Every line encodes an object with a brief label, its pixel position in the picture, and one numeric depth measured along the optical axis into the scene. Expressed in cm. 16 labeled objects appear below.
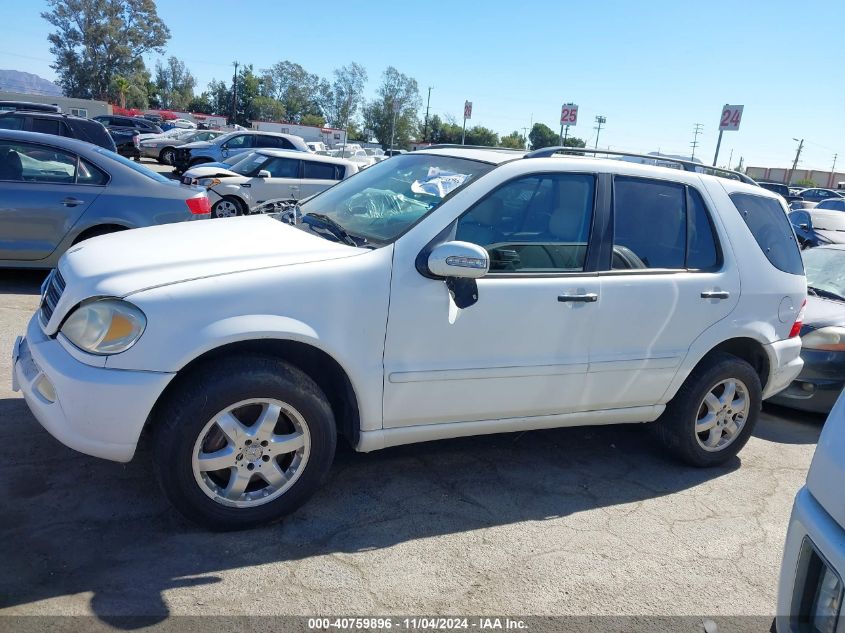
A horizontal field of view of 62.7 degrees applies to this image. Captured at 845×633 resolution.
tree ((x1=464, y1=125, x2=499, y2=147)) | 6768
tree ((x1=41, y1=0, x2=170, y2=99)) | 8300
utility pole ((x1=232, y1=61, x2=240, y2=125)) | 8188
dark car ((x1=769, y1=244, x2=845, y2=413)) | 570
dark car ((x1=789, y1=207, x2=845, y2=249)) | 1091
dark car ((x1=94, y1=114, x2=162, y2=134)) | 3344
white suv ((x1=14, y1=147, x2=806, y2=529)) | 295
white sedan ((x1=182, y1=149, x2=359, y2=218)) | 1252
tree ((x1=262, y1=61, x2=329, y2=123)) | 10362
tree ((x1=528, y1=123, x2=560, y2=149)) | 7356
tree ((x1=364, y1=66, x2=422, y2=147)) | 7725
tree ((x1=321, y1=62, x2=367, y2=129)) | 9138
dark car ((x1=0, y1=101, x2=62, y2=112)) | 1994
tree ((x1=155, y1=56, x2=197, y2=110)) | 11375
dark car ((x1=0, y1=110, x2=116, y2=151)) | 1142
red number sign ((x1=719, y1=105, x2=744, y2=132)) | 2284
